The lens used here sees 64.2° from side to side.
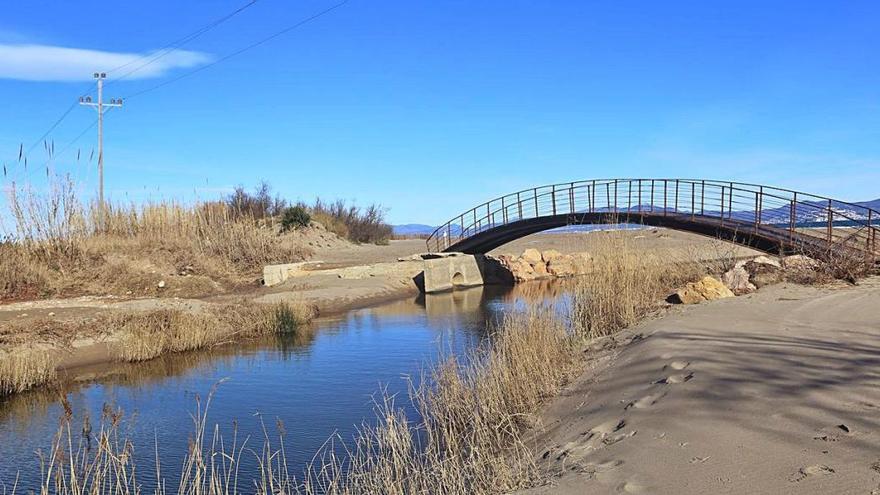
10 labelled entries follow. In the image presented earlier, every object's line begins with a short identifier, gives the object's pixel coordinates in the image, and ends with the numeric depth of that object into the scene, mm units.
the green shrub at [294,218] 45062
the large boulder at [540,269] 38594
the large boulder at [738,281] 15016
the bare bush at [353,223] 51875
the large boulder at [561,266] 38812
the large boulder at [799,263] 15620
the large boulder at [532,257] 38875
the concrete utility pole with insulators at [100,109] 36062
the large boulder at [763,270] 15555
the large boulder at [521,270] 37375
